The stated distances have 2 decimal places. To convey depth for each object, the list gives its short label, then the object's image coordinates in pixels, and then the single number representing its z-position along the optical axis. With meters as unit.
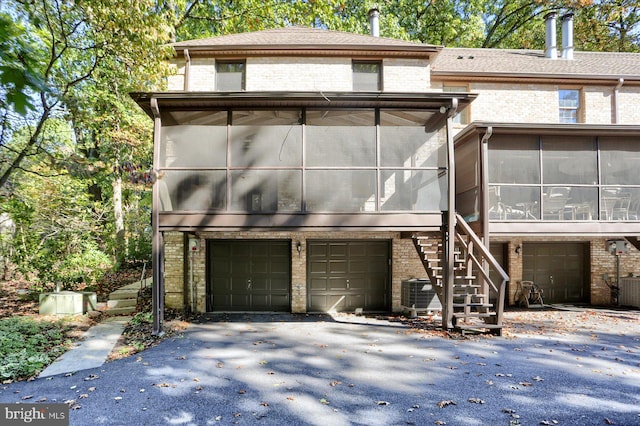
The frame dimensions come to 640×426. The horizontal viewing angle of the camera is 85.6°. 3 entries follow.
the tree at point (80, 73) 7.75
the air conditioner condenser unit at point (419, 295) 9.83
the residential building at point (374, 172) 7.82
